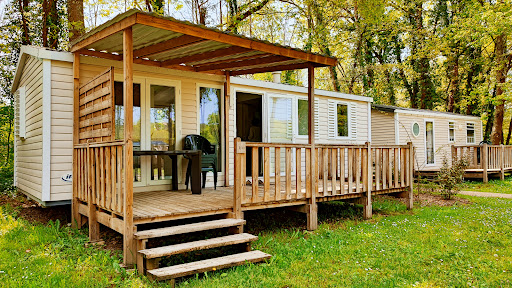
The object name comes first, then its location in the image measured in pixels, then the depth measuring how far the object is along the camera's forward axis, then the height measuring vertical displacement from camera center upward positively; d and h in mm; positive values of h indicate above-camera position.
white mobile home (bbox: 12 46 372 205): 5398 +751
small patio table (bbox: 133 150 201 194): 5873 -297
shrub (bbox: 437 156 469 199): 8422 -688
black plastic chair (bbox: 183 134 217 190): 6305 -33
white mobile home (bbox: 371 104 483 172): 14039 +767
